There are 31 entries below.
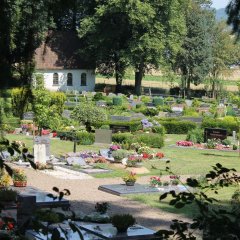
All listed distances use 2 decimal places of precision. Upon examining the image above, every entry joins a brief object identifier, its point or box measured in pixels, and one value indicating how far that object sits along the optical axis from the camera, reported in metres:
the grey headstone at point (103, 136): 29.83
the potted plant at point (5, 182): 16.85
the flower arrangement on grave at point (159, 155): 26.94
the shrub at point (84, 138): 30.75
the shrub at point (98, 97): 52.42
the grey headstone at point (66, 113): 39.38
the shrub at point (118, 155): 24.84
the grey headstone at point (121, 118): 37.84
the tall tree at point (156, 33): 57.14
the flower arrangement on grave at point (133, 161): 24.23
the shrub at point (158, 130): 34.76
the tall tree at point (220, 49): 72.62
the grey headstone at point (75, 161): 24.48
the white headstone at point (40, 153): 23.41
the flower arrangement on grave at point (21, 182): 18.75
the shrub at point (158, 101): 51.67
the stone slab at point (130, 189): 19.28
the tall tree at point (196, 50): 67.25
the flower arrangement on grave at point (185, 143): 31.84
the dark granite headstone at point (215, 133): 32.16
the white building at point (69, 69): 63.06
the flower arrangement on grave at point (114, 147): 26.62
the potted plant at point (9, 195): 15.36
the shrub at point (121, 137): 30.08
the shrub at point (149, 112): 44.34
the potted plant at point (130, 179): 19.93
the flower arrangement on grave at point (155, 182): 20.19
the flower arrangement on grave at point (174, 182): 20.19
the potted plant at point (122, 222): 12.23
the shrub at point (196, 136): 32.81
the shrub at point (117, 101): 48.97
